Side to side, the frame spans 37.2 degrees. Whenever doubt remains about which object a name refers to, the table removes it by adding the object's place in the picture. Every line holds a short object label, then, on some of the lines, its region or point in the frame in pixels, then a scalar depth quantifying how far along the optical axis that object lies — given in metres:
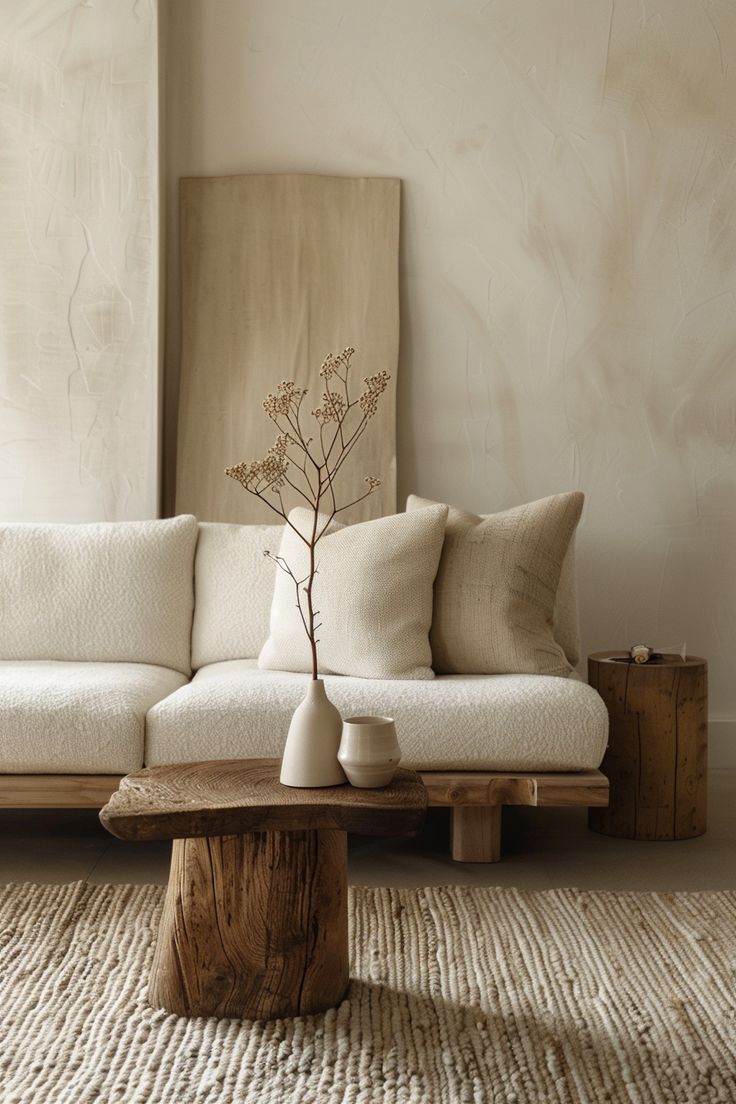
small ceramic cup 1.91
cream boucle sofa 2.62
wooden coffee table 1.85
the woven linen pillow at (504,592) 3.01
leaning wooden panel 3.81
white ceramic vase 1.93
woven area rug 1.65
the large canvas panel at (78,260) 3.74
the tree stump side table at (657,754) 3.03
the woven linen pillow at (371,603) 2.93
